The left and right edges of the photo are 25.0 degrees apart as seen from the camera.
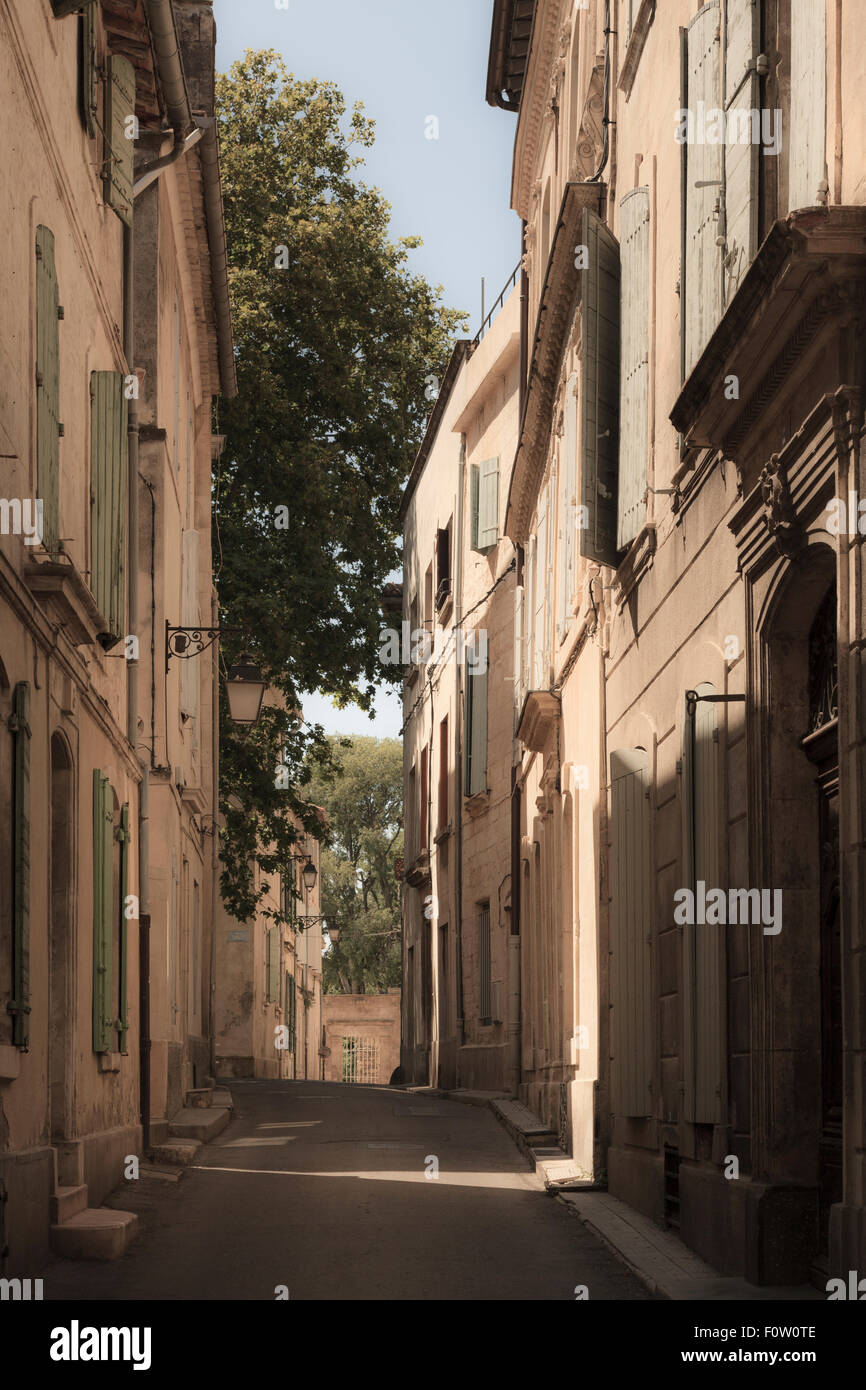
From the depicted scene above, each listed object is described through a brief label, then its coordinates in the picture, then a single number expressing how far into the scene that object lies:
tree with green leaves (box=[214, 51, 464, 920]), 27.55
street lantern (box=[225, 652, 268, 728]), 20.38
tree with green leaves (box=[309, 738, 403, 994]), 63.06
